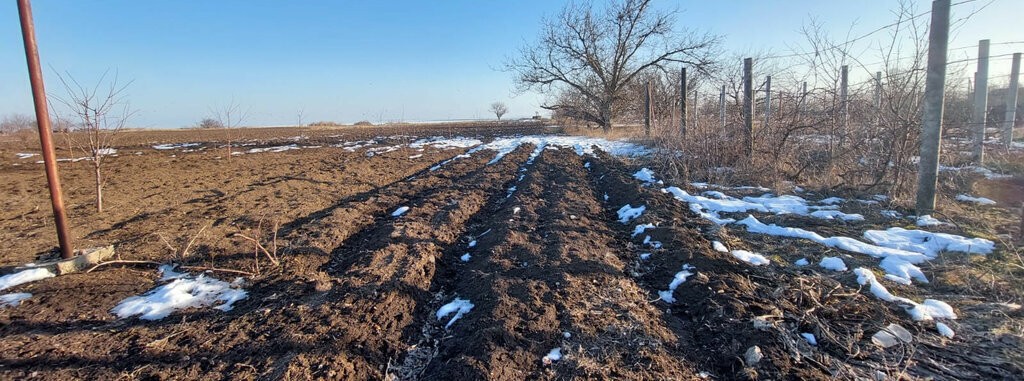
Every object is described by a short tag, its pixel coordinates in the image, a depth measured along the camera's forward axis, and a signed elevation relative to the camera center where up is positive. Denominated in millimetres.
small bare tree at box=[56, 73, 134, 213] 6030 +342
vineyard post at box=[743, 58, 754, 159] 8065 +374
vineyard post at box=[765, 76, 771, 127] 7998 +639
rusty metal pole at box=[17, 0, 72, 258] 3805 +303
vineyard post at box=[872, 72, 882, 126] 5859 +412
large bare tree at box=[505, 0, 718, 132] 23172 +3931
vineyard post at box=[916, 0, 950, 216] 4551 +217
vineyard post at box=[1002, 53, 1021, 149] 9211 +589
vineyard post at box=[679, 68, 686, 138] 9225 +767
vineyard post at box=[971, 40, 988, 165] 8328 +710
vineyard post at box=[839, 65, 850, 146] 6718 +495
